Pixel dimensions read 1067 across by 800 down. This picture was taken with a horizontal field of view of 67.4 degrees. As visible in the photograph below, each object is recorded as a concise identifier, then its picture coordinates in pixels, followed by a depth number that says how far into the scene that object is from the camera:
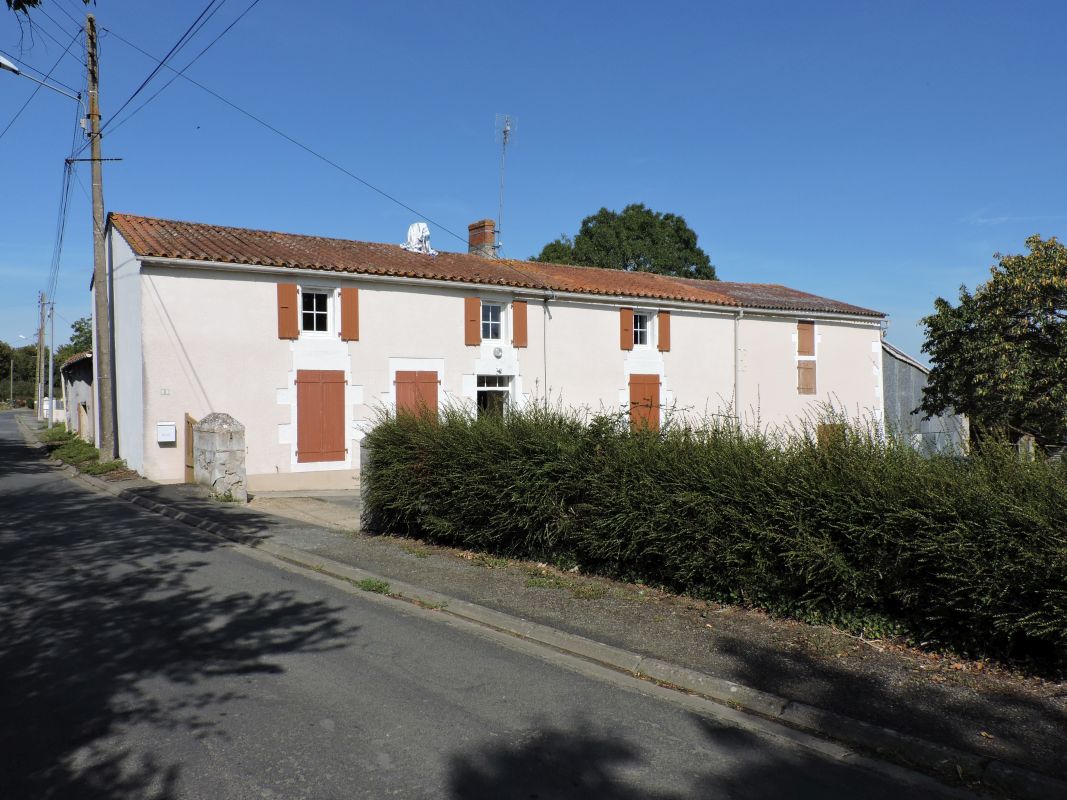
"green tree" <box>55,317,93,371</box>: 58.29
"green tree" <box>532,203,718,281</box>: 44.00
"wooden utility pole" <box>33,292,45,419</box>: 50.75
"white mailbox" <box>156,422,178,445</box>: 15.80
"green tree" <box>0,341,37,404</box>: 90.59
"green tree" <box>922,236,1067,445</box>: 15.58
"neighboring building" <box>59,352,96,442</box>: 27.22
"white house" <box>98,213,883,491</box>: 16.30
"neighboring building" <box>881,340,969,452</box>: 28.28
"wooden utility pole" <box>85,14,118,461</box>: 17.95
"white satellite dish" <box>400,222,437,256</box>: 22.39
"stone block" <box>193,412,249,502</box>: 14.13
